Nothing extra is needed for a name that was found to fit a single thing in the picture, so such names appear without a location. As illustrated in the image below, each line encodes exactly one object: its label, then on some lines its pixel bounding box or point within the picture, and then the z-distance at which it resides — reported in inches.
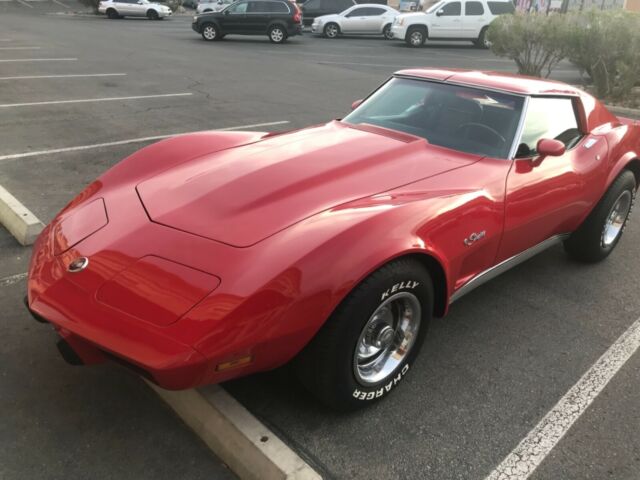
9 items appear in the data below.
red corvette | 78.8
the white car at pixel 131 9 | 1155.3
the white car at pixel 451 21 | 817.5
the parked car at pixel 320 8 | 981.2
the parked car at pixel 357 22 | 909.8
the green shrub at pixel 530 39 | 452.8
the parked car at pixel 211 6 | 1237.5
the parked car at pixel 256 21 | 794.8
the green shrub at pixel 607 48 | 414.3
